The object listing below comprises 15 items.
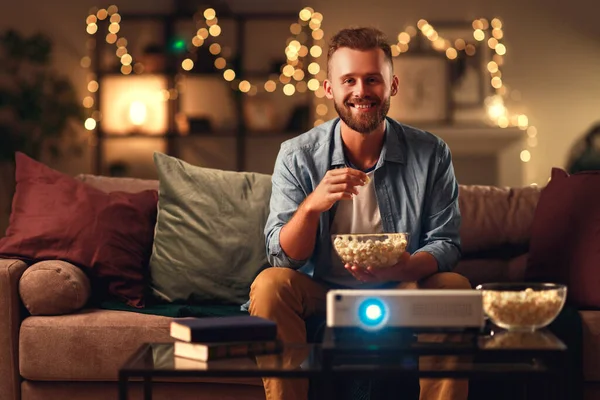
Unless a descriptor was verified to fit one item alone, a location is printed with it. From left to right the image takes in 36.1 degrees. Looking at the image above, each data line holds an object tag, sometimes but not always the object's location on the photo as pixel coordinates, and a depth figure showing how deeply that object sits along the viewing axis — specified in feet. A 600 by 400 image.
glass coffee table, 5.80
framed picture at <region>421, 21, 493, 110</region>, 21.83
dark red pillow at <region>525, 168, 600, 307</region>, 9.37
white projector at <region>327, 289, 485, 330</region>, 6.06
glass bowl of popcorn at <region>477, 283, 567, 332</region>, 6.36
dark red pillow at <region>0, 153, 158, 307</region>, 9.73
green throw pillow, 9.84
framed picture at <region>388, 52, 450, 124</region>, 21.80
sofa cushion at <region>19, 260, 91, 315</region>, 9.01
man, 7.70
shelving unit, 21.47
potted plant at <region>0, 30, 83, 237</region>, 20.24
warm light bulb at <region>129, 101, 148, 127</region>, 21.48
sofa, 8.69
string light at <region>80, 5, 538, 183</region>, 21.57
